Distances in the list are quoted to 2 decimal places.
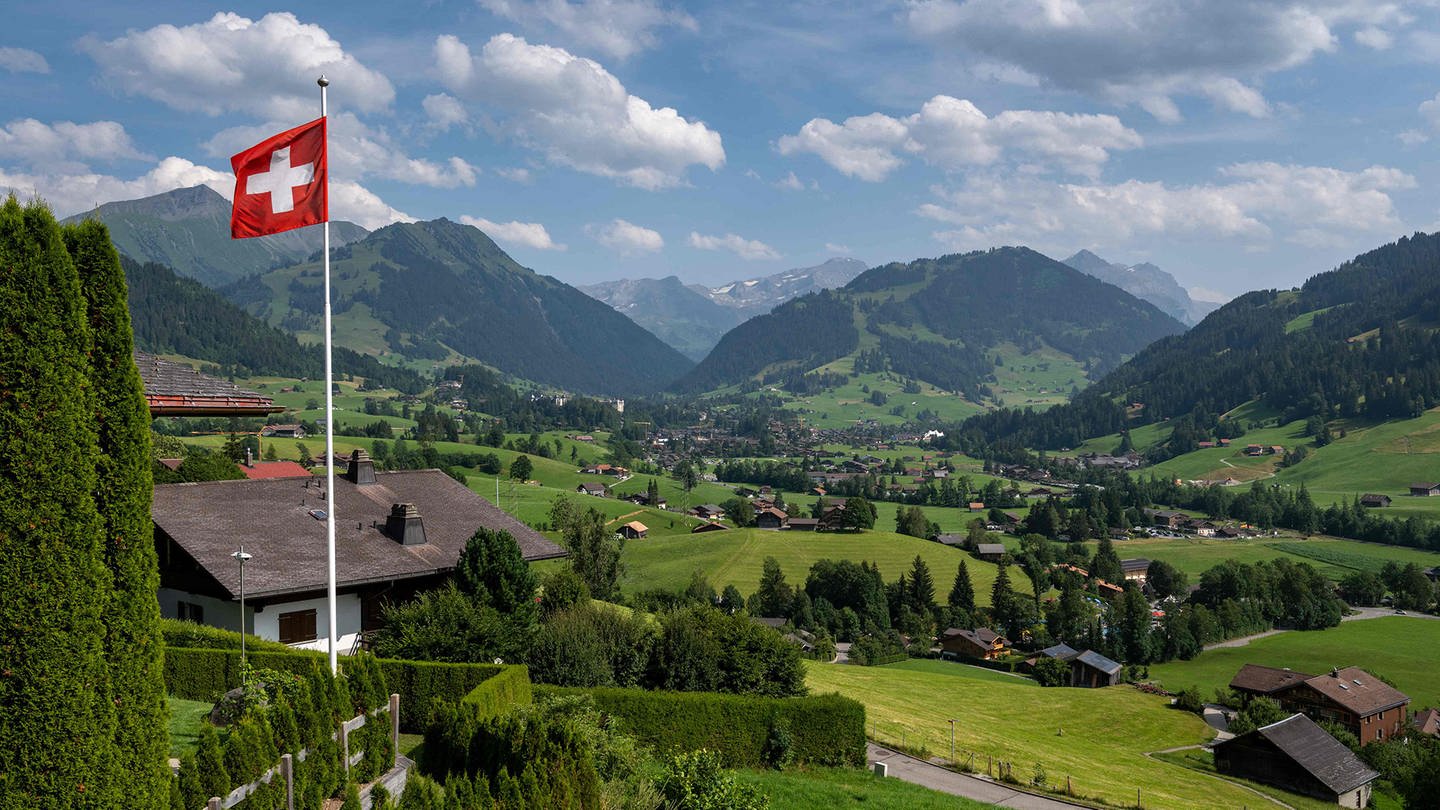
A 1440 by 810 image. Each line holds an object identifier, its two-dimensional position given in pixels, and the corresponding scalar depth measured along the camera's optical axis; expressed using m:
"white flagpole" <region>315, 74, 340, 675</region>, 18.78
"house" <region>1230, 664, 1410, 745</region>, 81.94
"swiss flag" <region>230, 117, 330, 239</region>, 18.11
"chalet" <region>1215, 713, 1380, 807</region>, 62.16
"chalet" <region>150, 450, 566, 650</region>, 30.39
